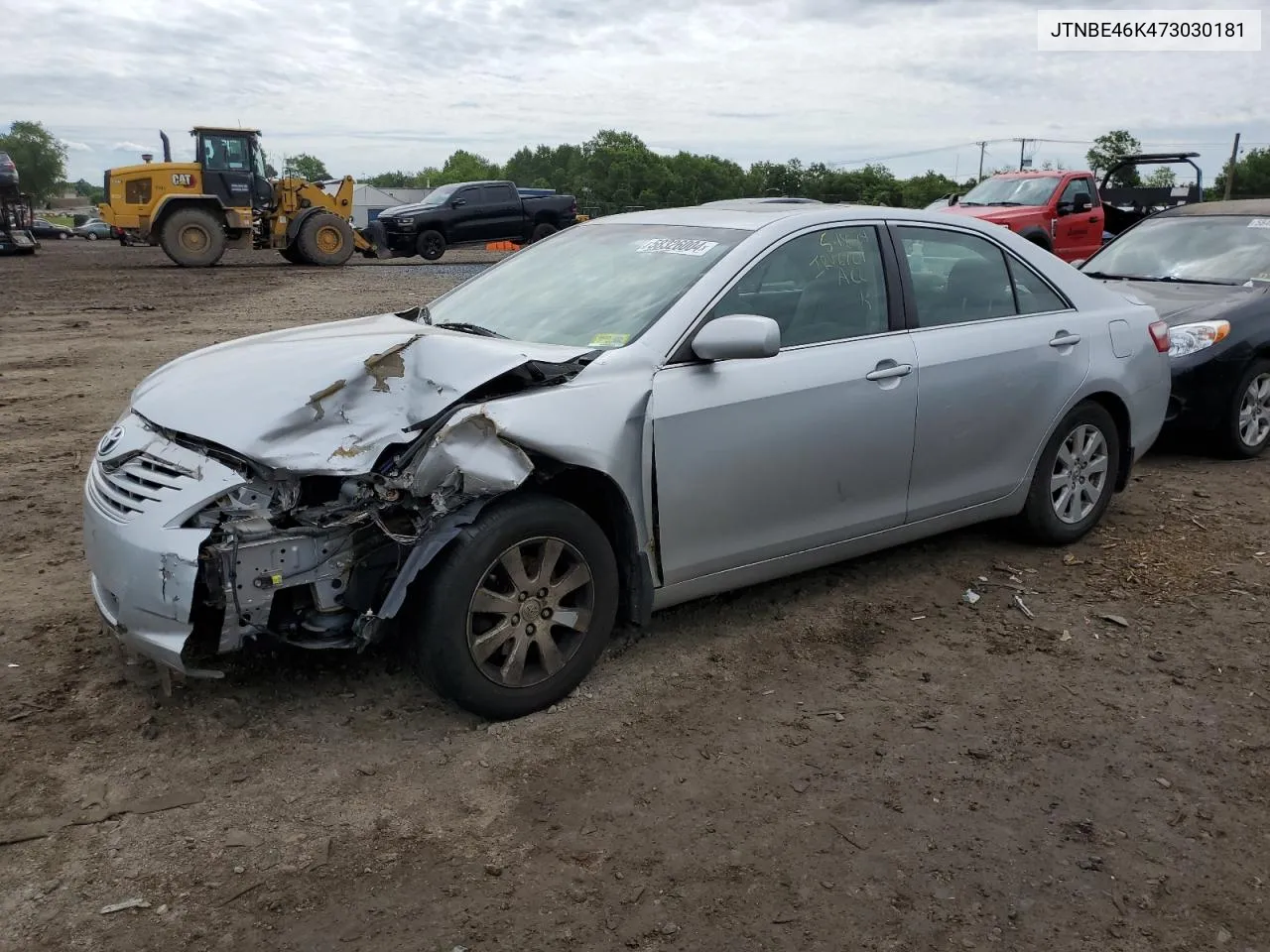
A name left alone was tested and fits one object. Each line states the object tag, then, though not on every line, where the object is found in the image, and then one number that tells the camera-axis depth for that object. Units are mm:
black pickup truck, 25797
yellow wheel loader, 23141
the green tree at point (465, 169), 140125
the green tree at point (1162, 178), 29680
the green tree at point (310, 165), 129750
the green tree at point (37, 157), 106750
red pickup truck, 15016
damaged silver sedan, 3188
